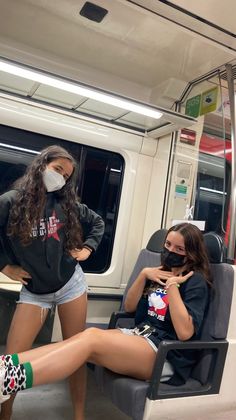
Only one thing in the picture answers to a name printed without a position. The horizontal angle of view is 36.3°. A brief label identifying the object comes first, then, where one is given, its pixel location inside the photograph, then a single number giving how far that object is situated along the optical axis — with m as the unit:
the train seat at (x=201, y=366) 1.87
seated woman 1.75
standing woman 2.01
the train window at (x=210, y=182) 3.32
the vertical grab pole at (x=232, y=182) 2.33
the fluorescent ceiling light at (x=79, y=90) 2.36
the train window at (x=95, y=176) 3.16
